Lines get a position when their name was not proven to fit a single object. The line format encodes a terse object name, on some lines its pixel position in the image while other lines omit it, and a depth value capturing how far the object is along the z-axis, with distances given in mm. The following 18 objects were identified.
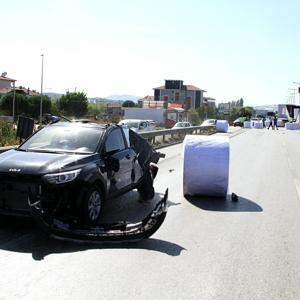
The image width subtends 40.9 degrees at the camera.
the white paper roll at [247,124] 56165
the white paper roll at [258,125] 54313
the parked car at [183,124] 33005
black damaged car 5128
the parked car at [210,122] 40356
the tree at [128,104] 106738
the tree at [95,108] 82723
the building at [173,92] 140155
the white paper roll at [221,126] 38942
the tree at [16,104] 56052
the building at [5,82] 90974
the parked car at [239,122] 57623
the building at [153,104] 90432
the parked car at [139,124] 21892
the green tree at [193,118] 72275
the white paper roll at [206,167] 7608
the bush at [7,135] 11638
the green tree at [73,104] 67459
